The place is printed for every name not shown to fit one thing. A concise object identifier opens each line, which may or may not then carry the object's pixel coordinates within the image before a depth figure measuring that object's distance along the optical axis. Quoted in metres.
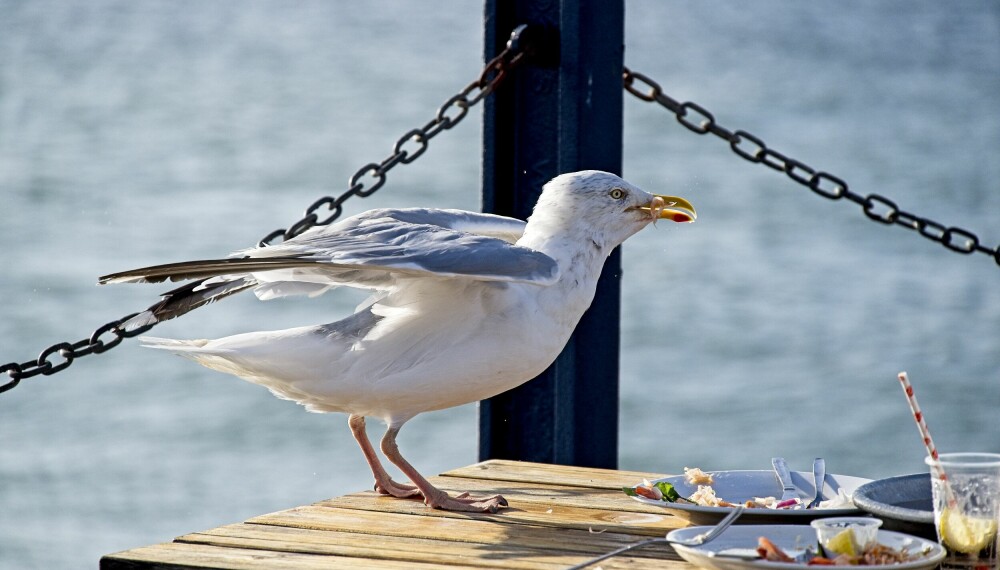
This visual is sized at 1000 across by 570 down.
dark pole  8.41
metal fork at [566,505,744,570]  4.77
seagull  6.10
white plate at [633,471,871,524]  5.88
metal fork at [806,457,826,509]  5.87
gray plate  4.84
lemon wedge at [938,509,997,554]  4.56
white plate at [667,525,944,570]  4.42
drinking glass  4.56
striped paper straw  4.73
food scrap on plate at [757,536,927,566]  4.50
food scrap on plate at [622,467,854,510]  5.59
